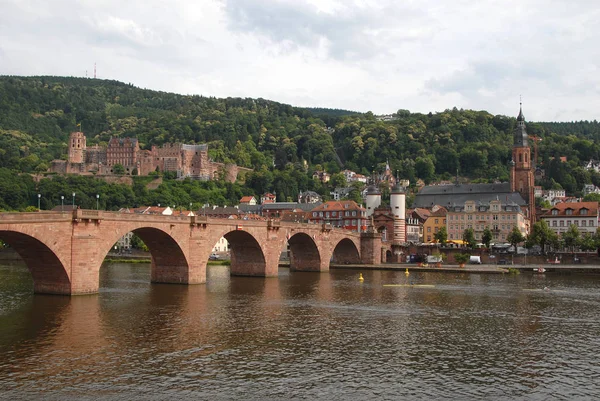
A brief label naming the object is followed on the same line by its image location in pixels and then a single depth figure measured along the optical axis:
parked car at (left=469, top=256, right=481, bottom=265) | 96.19
